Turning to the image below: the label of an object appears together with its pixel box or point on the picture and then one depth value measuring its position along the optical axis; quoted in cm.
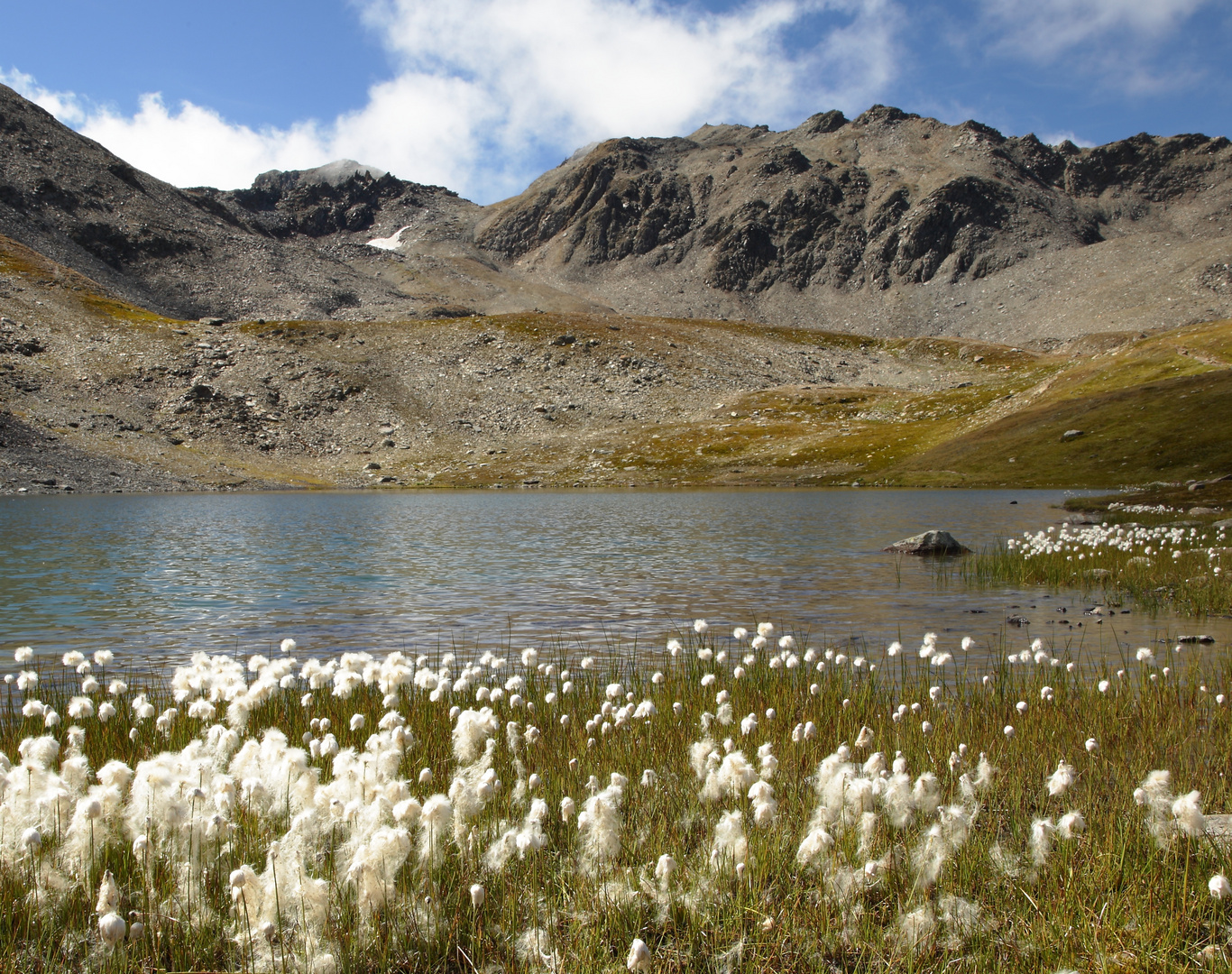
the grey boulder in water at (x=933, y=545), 3011
